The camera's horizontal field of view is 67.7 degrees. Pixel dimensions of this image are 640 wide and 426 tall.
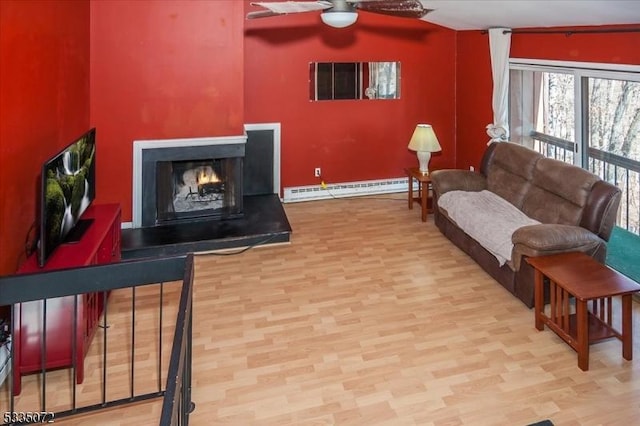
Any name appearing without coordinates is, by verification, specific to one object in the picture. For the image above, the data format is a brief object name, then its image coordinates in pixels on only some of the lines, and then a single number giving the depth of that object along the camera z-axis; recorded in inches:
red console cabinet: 103.6
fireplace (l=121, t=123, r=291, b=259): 183.3
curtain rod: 146.1
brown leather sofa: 135.2
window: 159.3
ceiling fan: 117.0
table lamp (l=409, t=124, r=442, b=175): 219.3
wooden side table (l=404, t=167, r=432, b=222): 215.5
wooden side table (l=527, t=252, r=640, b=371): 112.0
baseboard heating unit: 251.3
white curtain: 210.8
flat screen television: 108.4
